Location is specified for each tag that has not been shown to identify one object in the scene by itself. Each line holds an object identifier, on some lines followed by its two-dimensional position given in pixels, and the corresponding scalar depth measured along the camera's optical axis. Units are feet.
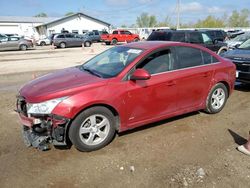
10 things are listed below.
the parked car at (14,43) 64.91
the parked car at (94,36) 91.72
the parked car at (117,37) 81.08
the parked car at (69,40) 73.60
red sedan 9.37
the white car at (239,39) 41.37
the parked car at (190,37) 28.42
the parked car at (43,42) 87.50
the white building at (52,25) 120.37
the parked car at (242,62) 17.78
